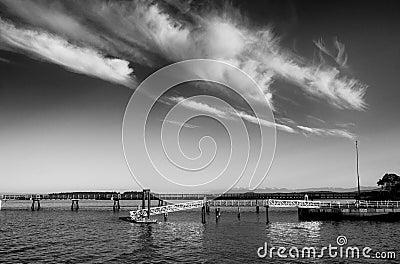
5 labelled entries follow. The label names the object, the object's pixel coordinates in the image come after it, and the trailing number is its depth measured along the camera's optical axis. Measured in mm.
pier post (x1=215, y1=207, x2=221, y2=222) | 79156
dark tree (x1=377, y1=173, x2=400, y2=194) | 109188
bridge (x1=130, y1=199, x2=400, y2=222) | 76438
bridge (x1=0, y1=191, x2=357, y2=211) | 129250
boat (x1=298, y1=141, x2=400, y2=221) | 76750
